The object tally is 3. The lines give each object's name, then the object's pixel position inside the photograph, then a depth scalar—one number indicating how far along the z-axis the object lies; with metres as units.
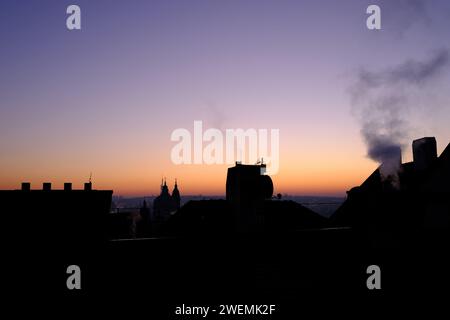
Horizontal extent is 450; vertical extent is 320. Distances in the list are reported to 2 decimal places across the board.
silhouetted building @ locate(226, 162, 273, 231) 13.12
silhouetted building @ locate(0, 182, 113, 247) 20.73
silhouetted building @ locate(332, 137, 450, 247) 13.98
